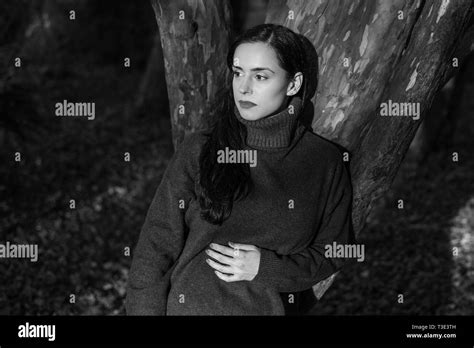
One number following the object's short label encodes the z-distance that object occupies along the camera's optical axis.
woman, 2.98
